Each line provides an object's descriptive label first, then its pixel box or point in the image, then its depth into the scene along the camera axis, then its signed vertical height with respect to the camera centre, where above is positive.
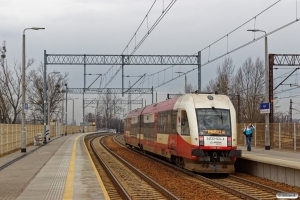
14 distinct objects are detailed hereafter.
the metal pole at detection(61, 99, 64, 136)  68.50 +0.74
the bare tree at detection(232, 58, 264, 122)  56.09 +3.60
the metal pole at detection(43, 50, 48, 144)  42.56 +4.70
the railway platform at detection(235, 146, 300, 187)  15.47 -1.81
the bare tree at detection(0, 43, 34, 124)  48.06 +2.85
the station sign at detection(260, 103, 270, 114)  27.35 +0.55
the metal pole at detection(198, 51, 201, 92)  35.09 +3.71
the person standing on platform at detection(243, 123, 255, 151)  27.38 -0.91
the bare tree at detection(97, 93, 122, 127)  107.82 +1.94
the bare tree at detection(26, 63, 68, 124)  61.10 +3.03
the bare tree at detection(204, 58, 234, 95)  60.17 +5.44
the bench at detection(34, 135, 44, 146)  39.69 -1.81
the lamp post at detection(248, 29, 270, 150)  28.42 +1.18
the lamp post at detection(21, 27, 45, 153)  29.08 +0.02
